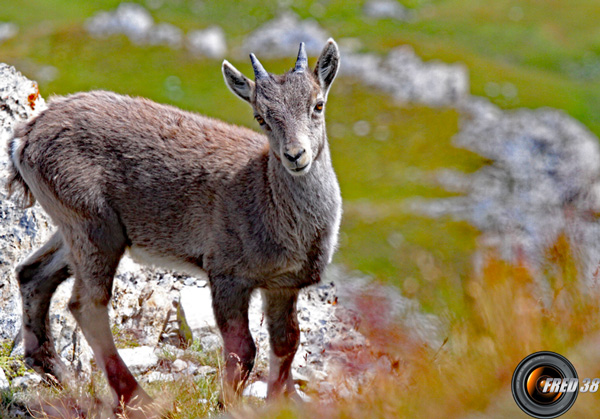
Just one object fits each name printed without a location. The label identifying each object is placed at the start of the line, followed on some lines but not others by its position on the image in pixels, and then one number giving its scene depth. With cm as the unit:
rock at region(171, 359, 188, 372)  1811
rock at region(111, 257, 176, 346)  2028
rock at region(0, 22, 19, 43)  12072
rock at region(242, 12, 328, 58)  12219
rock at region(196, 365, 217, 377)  1789
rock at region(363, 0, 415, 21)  14875
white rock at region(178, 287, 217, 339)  1992
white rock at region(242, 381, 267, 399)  1666
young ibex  1545
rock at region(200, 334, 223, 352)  1959
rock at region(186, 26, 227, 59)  12087
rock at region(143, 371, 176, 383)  1723
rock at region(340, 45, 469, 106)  11031
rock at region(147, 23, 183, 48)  12281
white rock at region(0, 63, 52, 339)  1872
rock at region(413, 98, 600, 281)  8237
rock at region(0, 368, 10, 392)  1609
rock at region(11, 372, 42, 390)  1681
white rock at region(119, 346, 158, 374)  1827
